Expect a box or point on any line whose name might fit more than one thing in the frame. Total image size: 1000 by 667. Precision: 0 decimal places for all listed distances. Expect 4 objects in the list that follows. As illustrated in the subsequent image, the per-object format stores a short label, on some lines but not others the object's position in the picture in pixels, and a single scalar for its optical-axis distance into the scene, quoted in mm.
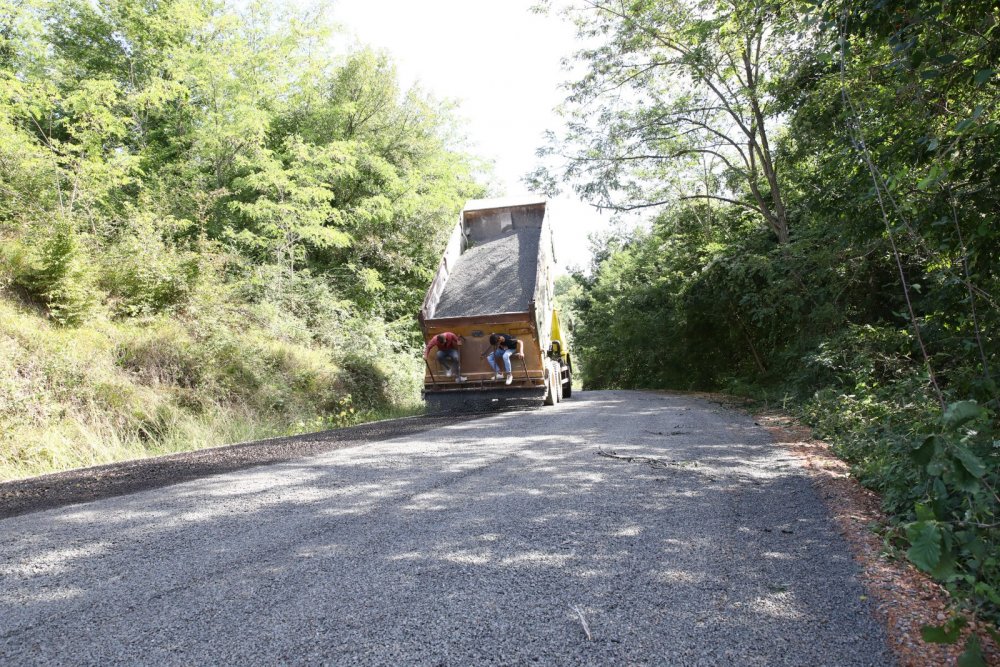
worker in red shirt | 11164
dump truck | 11242
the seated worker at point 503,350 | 11094
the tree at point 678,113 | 13234
